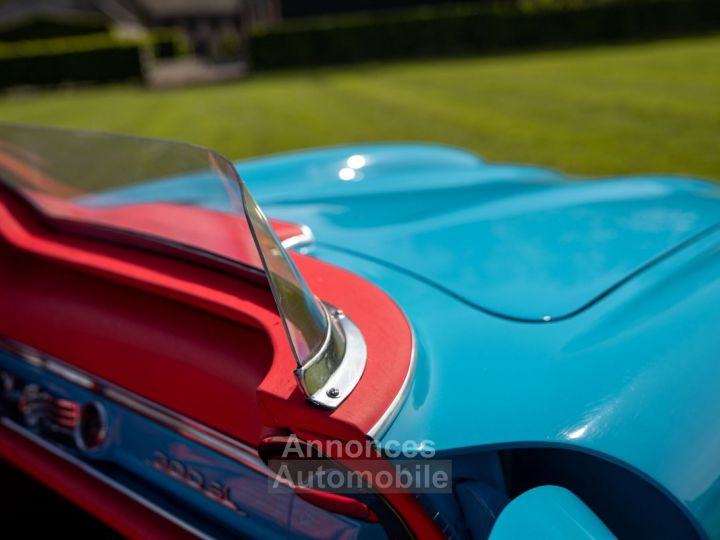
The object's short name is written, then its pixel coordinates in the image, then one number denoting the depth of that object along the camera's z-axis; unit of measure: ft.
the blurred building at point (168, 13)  128.98
